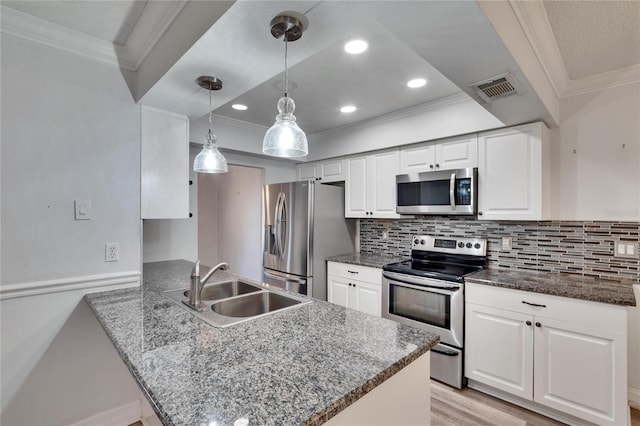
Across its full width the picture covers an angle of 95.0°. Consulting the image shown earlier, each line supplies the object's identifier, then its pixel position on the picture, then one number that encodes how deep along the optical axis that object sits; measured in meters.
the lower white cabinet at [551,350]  1.73
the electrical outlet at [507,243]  2.53
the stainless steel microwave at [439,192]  2.48
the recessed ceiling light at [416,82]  2.21
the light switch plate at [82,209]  1.74
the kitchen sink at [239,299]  1.61
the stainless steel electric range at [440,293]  2.27
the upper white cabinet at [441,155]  2.52
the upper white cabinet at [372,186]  3.04
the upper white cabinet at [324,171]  3.51
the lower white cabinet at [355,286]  2.78
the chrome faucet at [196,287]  1.53
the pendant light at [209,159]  1.95
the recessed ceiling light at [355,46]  1.70
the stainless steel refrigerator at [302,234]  3.13
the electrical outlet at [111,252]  1.84
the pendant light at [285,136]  1.33
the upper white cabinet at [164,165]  2.00
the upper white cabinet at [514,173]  2.20
